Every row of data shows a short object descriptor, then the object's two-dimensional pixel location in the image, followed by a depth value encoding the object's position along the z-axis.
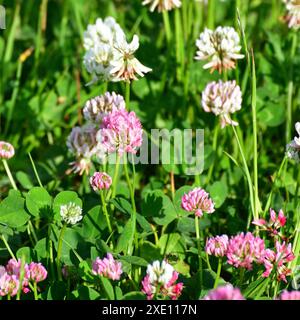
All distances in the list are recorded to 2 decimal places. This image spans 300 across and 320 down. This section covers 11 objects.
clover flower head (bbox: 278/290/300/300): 0.84
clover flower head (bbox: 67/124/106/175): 0.95
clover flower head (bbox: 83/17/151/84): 0.89
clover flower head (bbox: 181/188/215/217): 0.88
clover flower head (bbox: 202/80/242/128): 0.94
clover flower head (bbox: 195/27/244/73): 0.95
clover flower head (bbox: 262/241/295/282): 0.86
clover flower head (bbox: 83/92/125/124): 0.91
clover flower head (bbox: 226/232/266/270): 0.85
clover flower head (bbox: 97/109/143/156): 0.87
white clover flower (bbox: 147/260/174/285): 0.85
